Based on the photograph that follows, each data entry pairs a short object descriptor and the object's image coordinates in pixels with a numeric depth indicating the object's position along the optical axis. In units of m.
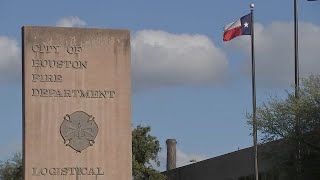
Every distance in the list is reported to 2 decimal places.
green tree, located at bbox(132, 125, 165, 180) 69.06
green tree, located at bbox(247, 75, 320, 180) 43.94
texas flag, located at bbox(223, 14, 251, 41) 46.78
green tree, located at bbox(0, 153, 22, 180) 79.88
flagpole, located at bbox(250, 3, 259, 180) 45.81
